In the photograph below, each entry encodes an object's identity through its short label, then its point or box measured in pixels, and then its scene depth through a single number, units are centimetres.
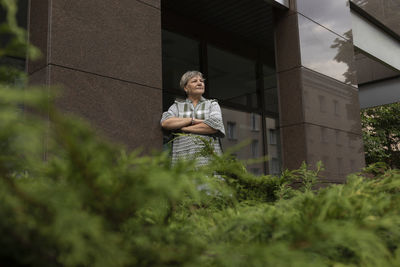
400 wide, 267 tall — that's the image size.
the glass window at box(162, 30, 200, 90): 1101
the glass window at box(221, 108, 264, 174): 1270
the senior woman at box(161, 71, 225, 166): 488
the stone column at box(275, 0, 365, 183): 794
